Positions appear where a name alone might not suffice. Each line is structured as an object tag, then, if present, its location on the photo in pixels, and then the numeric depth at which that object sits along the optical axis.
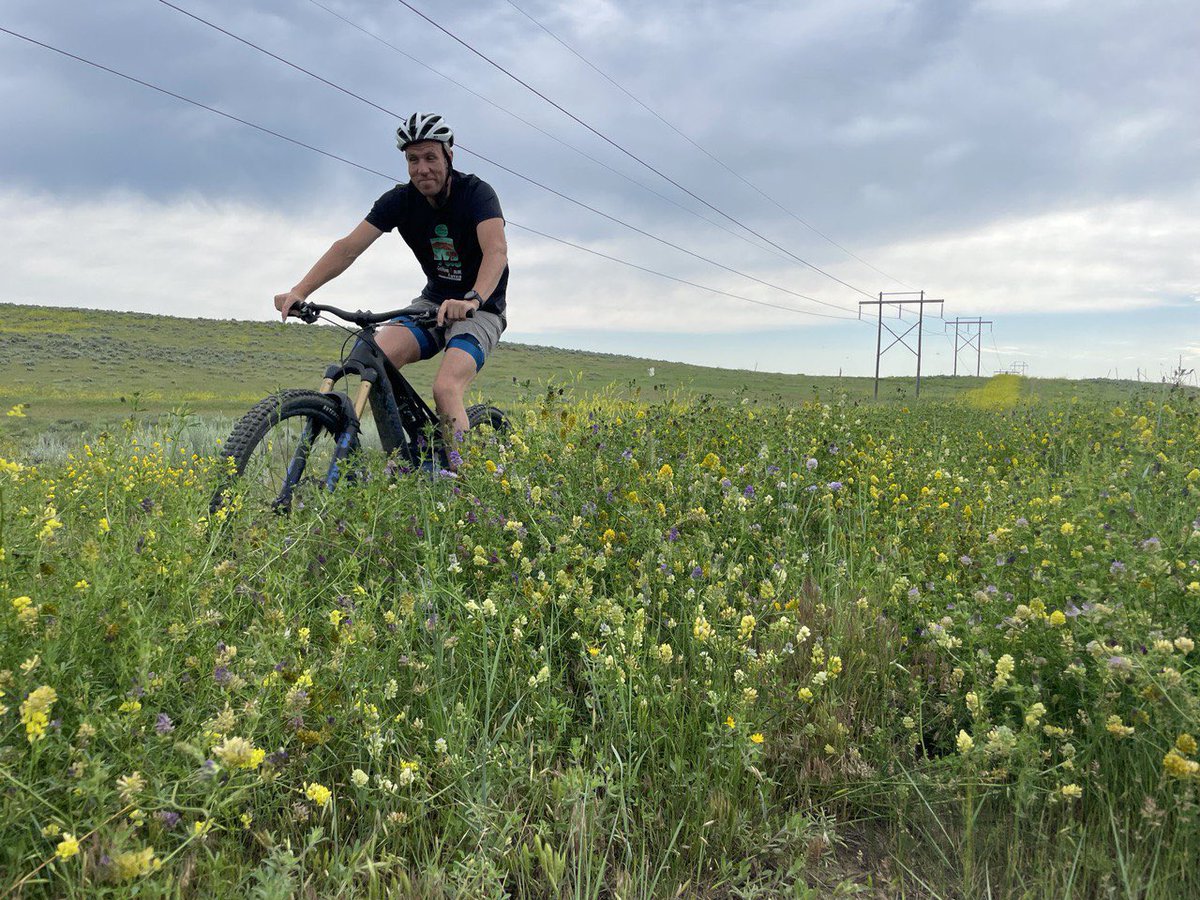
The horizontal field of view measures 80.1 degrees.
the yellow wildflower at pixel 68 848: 1.39
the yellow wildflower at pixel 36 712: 1.49
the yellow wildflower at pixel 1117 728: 1.96
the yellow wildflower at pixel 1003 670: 2.19
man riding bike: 5.32
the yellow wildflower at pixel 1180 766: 1.76
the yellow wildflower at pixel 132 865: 1.39
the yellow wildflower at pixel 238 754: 1.56
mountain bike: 4.29
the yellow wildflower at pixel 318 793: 1.71
